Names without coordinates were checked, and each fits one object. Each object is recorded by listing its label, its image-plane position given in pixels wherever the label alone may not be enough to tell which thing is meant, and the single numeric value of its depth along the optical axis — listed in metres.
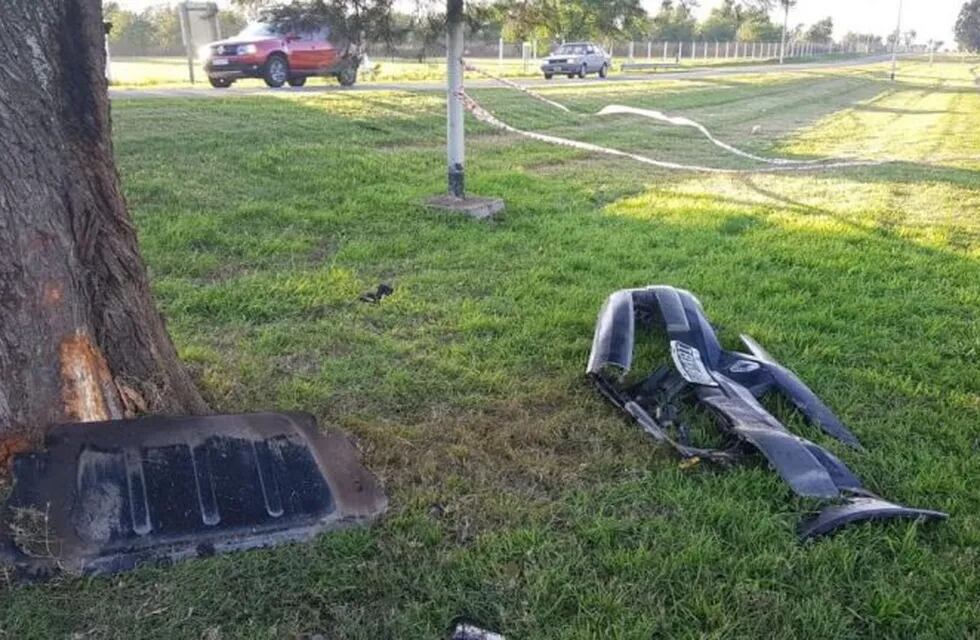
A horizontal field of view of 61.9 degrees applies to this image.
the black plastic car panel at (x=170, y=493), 2.49
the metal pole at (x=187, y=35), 18.88
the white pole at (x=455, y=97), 7.08
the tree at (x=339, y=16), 6.86
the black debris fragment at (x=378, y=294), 5.08
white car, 29.42
